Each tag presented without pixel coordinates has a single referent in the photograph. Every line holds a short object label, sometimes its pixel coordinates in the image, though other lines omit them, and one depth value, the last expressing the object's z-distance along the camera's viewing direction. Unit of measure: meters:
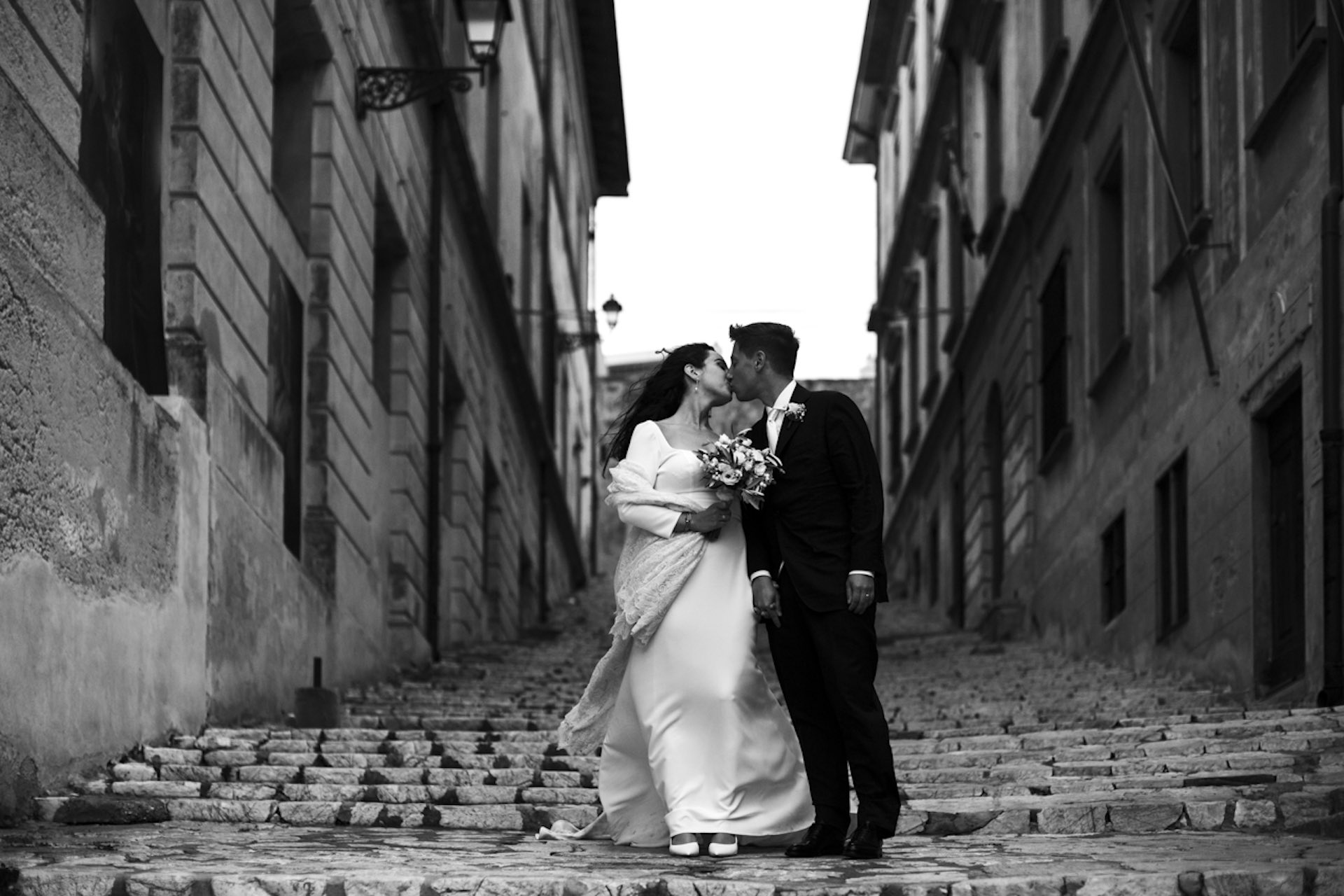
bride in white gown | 7.44
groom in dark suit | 7.27
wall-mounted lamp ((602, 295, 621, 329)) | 33.00
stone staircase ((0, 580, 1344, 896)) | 6.20
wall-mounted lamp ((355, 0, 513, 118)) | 17.45
